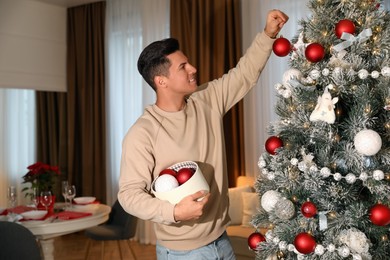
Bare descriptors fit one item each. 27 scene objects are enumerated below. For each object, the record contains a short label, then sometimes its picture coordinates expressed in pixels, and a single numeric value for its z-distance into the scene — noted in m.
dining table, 2.93
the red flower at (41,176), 3.38
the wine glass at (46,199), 3.16
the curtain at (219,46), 4.51
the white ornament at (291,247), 1.39
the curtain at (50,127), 5.98
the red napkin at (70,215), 3.10
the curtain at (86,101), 5.60
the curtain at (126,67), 5.12
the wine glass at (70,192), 3.46
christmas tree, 1.29
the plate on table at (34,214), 3.04
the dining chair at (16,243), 2.46
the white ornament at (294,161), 1.38
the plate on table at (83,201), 3.50
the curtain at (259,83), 4.22
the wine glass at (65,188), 3.47
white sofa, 3.70
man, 1.68
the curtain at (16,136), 5.79
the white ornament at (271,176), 1.46
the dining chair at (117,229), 3.74
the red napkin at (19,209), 3.28
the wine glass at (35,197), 3.40
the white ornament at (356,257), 1.27
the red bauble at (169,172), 1.56
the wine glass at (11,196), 3.27
